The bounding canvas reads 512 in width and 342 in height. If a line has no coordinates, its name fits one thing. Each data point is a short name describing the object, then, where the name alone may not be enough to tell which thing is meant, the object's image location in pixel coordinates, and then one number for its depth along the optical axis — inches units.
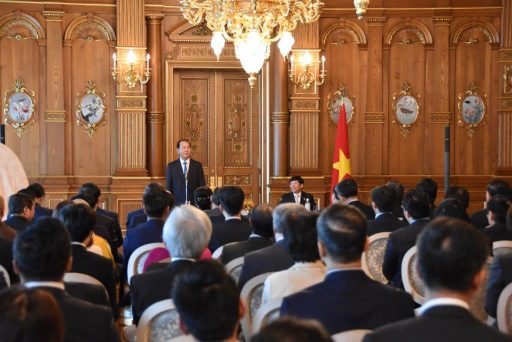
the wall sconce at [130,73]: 480.7
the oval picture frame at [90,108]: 489.1
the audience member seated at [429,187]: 342.0
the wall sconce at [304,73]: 495.8
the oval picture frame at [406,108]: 513.7
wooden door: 516.1
